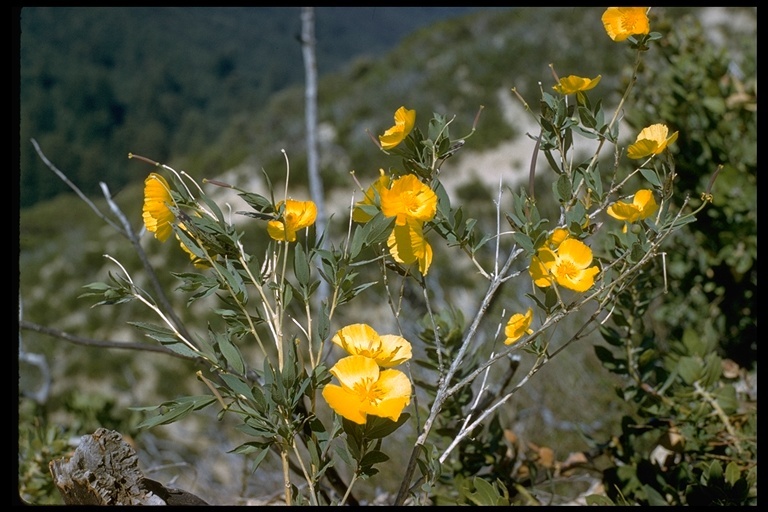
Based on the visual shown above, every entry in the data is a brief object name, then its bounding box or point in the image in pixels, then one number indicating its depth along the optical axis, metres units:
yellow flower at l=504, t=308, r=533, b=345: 0.83
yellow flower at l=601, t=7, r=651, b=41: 0.79
